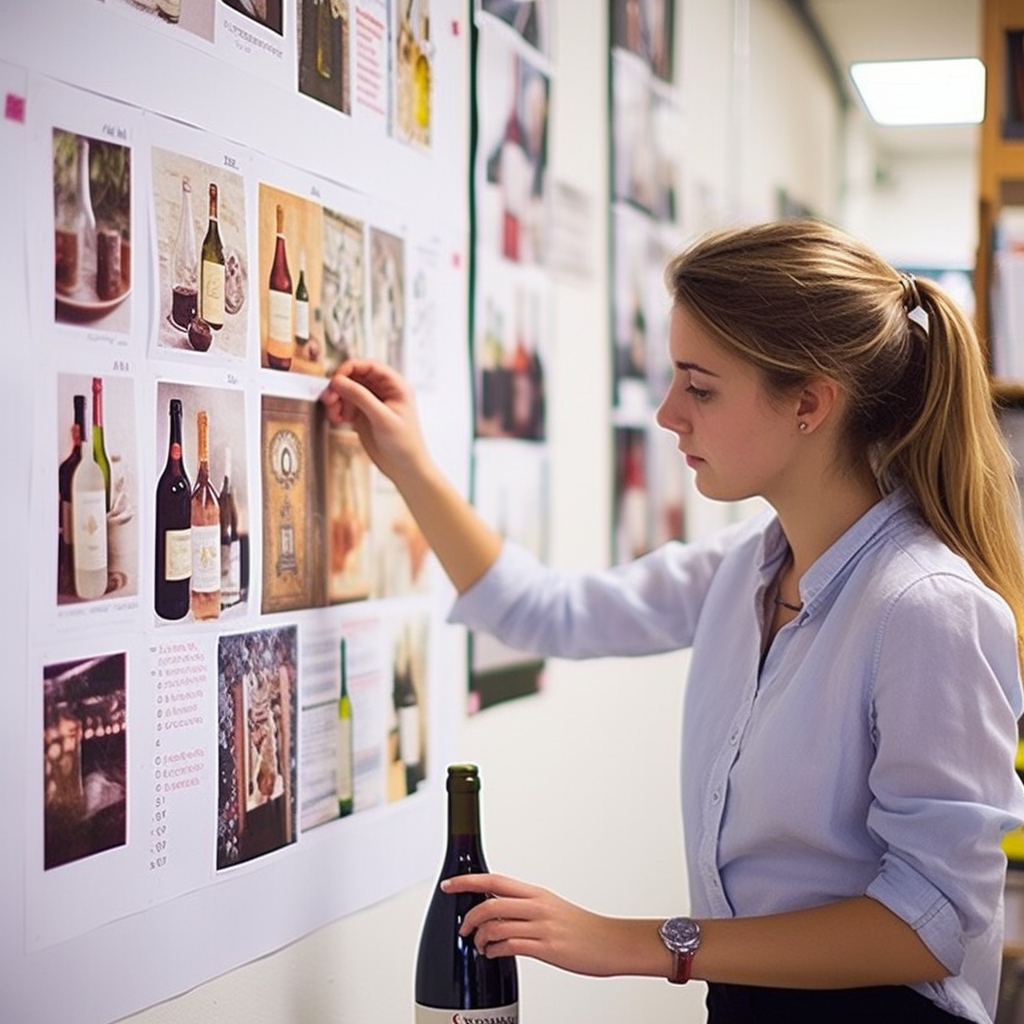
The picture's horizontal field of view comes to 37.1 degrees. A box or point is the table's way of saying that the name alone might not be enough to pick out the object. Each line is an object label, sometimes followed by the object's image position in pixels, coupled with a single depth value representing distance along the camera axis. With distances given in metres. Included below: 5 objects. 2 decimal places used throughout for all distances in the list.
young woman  1.41
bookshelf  3.10
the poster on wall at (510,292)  2.00
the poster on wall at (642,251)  2.65
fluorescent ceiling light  5.06
